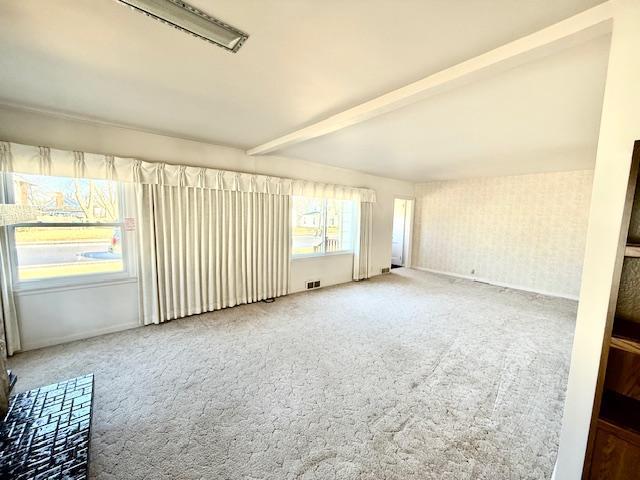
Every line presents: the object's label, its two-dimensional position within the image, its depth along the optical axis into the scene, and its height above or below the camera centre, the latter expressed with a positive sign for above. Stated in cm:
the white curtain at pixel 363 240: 529 -53
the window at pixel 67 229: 250 -22
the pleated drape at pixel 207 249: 309 -51
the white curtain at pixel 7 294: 236 -82
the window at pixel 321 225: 455 -21
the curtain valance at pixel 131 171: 234 +45
